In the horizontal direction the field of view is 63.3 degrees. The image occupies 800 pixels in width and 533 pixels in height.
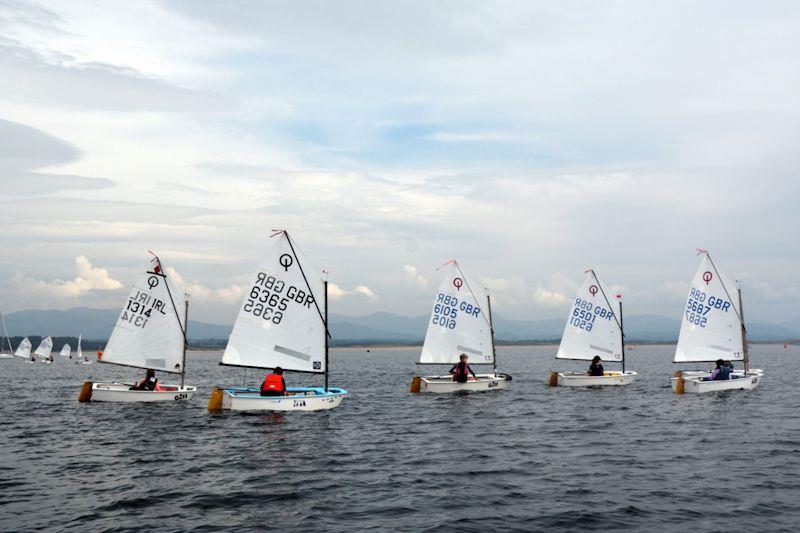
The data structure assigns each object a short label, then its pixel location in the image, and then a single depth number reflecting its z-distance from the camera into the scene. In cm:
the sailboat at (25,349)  14412
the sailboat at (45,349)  13538
